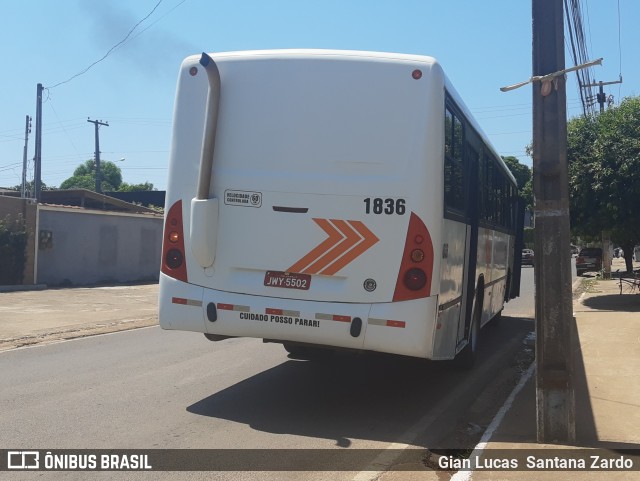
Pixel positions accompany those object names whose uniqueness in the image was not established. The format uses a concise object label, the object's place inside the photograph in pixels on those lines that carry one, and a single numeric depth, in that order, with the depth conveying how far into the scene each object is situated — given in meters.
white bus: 6.43
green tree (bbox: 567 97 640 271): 17.81
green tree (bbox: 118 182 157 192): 84.06
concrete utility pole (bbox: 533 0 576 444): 5.96
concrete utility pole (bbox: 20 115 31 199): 43.61
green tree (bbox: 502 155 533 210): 80.72
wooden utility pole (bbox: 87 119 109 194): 51.35
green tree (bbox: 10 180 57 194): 57.47
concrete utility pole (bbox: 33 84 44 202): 31.45
